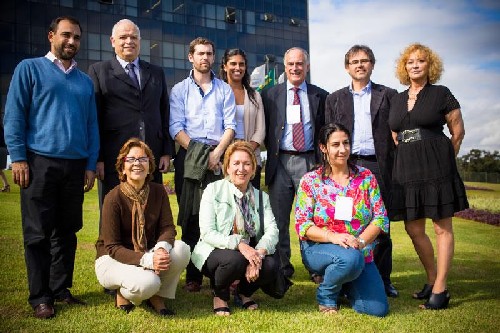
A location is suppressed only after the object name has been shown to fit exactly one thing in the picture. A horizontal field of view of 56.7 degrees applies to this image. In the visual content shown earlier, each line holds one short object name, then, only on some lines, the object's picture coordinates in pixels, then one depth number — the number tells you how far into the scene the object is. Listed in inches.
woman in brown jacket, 150.4
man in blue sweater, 153.6
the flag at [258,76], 593.3
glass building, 1177.4
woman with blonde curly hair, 174.1
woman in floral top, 163.0
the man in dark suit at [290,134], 213.3
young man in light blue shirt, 193.2
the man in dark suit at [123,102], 181.8
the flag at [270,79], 831.2
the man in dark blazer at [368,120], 196.7
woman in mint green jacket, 156.9
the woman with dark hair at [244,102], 206.5
